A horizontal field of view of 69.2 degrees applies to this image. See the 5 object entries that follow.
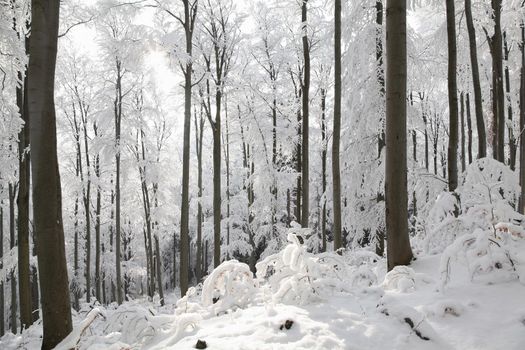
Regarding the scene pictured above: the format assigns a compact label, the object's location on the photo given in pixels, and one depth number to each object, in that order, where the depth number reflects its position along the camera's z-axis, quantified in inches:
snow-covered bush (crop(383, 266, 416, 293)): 142.0
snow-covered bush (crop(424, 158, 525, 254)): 155.6
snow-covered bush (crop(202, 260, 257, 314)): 153.9
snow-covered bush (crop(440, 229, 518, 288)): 126.7
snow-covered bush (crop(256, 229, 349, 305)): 146.9
